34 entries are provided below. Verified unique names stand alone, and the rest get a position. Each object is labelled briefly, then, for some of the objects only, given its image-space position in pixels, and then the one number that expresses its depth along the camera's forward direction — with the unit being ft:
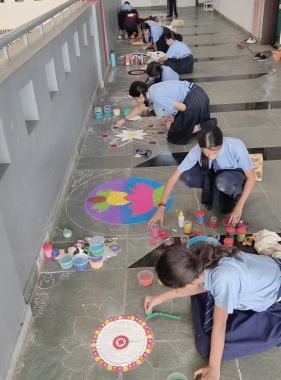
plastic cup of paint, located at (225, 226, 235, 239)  9.36
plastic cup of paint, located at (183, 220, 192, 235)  9.81
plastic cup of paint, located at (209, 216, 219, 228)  10.02
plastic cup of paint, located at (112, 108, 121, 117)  18.05
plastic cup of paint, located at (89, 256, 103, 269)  8.96
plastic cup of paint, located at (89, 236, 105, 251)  9.11
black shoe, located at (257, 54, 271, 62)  24.84
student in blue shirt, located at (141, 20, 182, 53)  26.94
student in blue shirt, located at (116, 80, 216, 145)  13.42
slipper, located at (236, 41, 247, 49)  28.71
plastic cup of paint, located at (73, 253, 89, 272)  8.92
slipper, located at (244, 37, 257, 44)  29.30
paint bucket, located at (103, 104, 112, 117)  18.13
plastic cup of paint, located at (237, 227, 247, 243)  9.37
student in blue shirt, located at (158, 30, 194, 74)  22.17
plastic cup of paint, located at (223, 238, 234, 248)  9.09
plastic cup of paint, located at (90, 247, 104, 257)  9.11
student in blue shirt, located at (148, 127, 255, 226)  8.55
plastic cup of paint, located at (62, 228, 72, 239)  10.08
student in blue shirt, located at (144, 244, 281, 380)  5.76
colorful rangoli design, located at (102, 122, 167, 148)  15.38
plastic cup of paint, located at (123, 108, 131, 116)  17.95
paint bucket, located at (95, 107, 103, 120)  17.90
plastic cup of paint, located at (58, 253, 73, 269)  9.00
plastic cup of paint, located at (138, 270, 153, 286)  8.34
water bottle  26.47
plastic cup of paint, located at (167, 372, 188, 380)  6.41
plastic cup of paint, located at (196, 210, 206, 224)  10.22
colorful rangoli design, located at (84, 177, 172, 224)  10.81
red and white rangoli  6.81
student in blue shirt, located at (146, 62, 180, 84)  15.88
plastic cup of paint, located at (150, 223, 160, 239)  9.77
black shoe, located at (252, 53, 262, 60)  25.15
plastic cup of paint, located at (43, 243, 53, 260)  9.31
